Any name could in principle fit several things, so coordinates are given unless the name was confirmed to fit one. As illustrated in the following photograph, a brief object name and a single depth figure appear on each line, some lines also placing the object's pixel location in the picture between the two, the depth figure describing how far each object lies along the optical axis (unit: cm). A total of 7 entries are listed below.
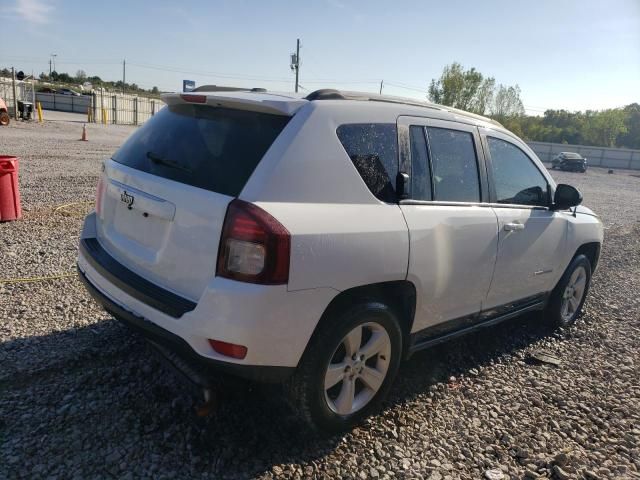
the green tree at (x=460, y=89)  7006
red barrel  647
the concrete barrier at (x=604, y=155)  5694
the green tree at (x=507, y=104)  7944
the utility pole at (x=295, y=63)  4769
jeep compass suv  233
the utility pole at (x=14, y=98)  2675
